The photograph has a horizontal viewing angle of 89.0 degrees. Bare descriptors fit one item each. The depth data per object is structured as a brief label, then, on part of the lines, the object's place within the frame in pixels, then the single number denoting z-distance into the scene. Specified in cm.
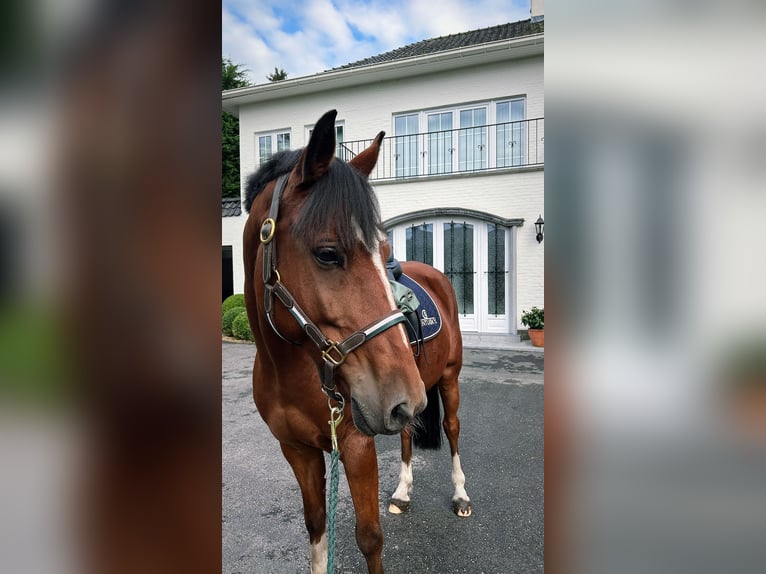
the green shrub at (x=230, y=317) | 930
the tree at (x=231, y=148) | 1378
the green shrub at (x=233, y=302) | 973
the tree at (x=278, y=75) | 1923
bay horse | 115
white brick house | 896
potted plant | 817
